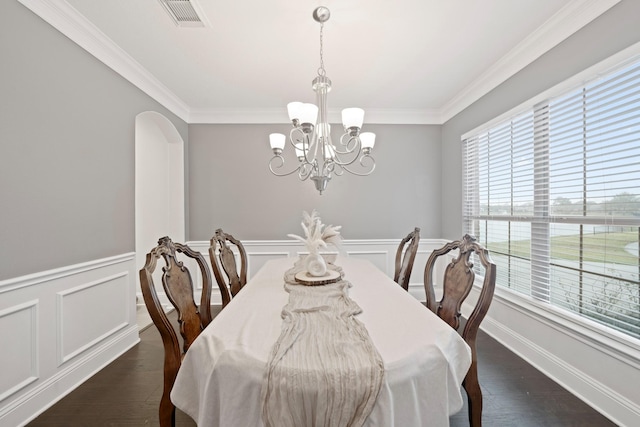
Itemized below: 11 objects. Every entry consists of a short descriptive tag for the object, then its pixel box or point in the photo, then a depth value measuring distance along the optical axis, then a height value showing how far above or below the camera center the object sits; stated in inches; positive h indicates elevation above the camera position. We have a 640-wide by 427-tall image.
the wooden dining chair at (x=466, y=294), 51.3 -17.2
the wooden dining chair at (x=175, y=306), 46.7 -17.4
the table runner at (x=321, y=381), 35.2 -21.7
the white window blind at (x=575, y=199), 64.2 +3.5
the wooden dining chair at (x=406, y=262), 88.0 -16.8
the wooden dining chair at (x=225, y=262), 83.0 -15.5
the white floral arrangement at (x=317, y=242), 75.4 -8.2
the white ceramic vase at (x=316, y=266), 77.1 -15.0
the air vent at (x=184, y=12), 70.9 +52.3
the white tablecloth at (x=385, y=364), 37.1 -22.1
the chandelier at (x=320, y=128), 68.3 +22.2
